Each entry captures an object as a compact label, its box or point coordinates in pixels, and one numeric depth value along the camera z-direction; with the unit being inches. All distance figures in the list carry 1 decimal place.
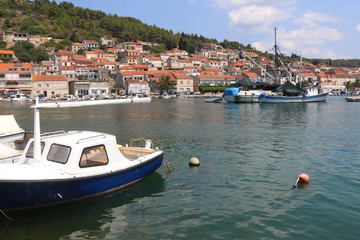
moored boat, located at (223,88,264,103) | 3127.5
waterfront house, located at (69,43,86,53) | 6345.0
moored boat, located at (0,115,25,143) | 866.1
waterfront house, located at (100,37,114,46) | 7273.6
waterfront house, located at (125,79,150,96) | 4569.4
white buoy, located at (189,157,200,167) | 666.2
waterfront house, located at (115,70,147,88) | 4735.5
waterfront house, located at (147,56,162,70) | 5910.4
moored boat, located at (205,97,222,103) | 3379.9
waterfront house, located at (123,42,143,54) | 6972.0
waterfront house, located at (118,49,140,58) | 6220.5
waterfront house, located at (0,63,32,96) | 3912.4
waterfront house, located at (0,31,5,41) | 6072.8
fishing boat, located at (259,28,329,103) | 3053.6
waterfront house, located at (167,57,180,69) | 6043.3
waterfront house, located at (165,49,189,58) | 7094.5
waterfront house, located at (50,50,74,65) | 5216.5
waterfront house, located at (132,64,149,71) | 5172.2
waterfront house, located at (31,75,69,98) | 3981.3
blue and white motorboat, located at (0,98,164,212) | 389.1
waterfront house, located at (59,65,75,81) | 4719.5
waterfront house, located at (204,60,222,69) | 6830.7
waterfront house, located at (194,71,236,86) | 5182.1
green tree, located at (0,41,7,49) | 5797.2
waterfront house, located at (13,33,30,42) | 6156.5
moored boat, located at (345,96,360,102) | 3590.1
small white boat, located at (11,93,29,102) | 3559.5
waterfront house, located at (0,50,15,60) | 5048.2
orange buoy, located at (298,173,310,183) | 546.8
